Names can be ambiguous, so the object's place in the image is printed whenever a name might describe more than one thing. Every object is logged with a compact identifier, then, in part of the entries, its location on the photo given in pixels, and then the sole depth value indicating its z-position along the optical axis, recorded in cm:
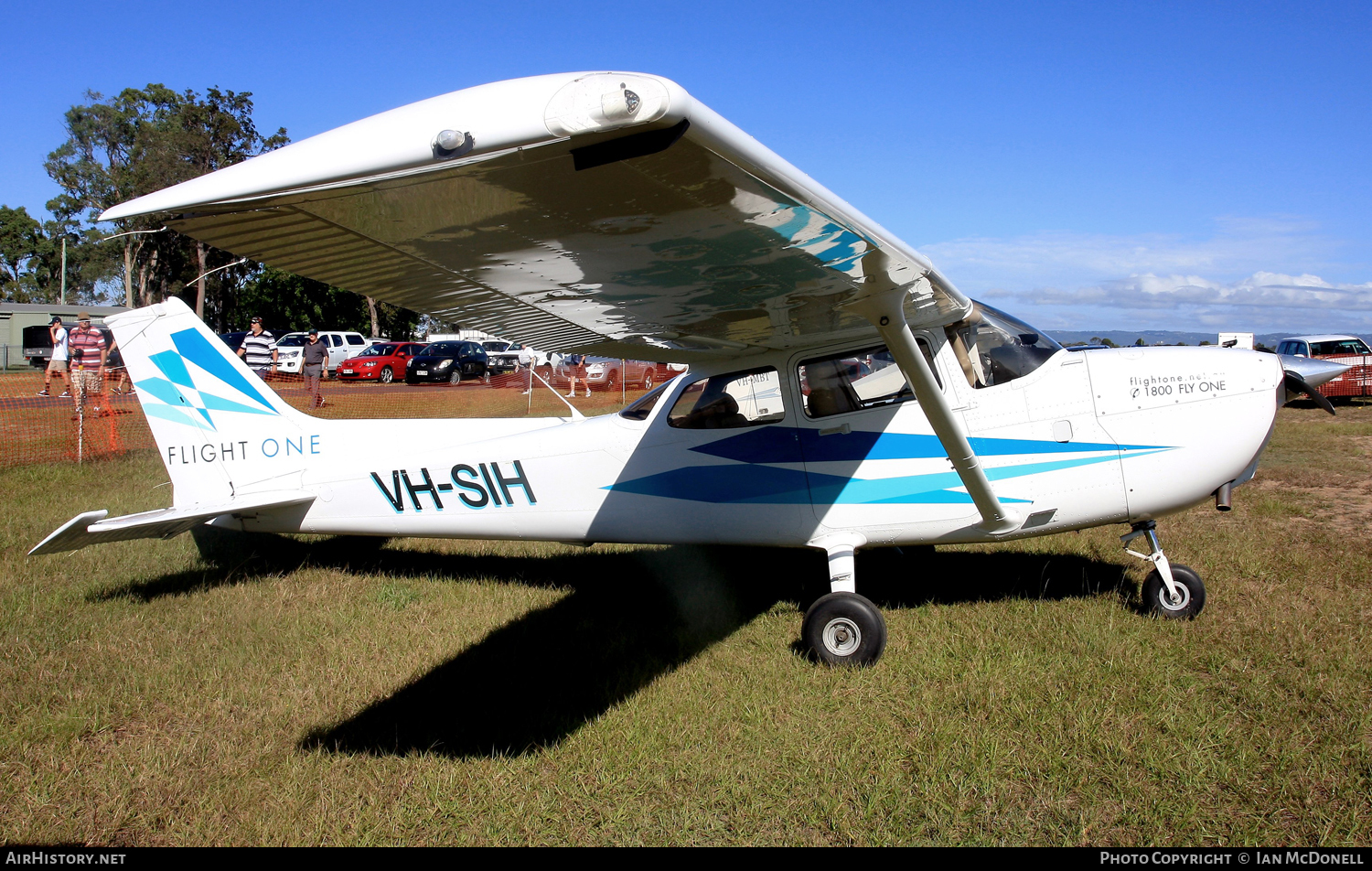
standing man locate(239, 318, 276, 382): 1555
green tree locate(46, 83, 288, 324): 4350
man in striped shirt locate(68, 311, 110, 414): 1217
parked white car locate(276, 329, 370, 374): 3050
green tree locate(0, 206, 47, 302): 7531
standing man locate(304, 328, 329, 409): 1673
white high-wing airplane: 182
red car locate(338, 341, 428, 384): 2895
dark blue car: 2778
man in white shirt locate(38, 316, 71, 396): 1709
